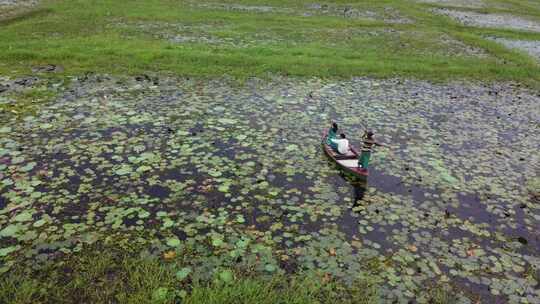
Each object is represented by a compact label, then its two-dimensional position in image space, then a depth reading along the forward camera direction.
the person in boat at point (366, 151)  11.87
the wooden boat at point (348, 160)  12.11
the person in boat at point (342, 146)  12.97
